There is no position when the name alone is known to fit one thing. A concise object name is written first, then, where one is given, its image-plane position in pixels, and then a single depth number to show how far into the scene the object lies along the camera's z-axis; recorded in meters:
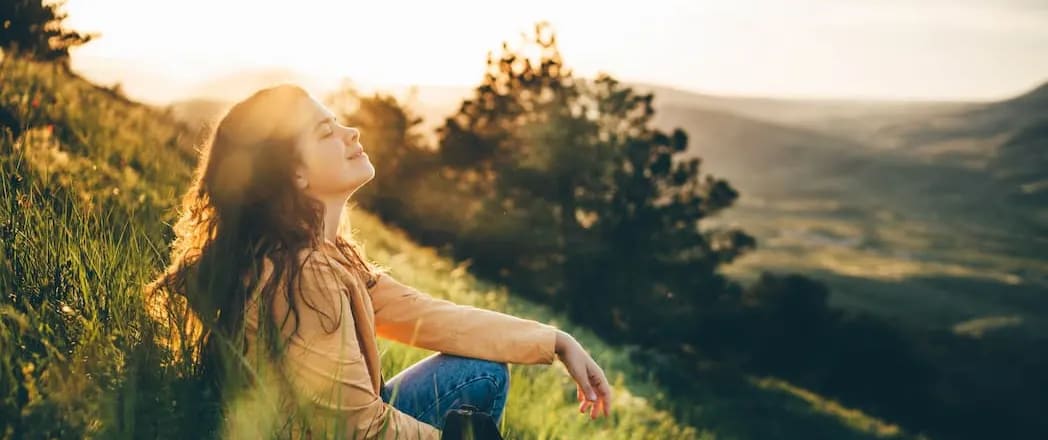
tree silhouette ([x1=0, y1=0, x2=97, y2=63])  9.91
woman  2.52
